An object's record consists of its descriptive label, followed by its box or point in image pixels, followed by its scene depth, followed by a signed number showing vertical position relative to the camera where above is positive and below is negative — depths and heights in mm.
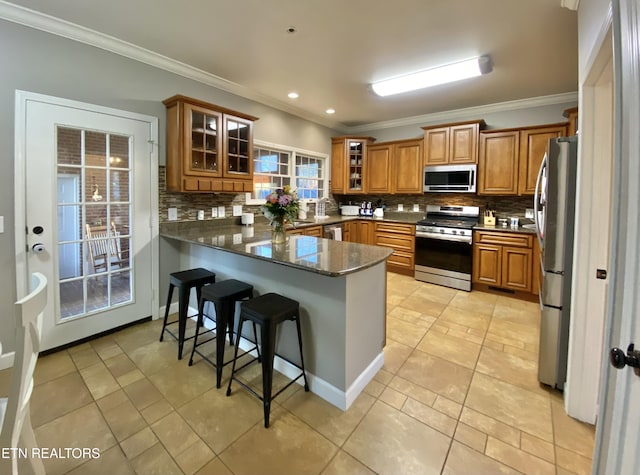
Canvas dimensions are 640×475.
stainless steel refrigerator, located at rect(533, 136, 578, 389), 1894 -195
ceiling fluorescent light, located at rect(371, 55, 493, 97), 2934 +1625
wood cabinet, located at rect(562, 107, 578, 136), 3179 +1218
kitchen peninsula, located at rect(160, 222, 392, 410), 1838 -537
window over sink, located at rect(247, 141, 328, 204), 4281 +823
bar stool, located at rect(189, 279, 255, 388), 2055 -585
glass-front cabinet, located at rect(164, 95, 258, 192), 2932 +793
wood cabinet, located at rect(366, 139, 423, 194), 4867 +978
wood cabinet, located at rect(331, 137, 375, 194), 5426 +1103
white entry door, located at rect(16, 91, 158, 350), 2281 +44
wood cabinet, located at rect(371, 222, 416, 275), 4730 -329
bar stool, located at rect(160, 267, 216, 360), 2408 -563
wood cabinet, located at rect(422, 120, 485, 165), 4234 +1229
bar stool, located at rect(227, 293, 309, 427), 1727 -610
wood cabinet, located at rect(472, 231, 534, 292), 3723 -463
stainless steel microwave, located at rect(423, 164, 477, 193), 4262 +697
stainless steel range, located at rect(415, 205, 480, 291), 4117 -352
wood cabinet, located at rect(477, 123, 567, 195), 3838 +936
